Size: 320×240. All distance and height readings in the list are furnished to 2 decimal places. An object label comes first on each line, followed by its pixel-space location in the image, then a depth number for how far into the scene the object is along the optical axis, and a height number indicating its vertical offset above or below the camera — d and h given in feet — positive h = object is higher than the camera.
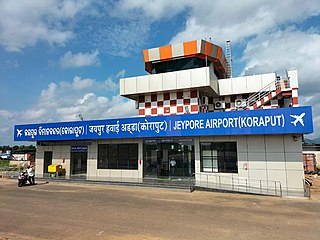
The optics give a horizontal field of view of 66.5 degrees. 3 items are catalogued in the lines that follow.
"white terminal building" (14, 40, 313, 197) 46.80 +4.05
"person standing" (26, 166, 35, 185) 57.51 -4.91
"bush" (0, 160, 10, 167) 138.21 -5.63
